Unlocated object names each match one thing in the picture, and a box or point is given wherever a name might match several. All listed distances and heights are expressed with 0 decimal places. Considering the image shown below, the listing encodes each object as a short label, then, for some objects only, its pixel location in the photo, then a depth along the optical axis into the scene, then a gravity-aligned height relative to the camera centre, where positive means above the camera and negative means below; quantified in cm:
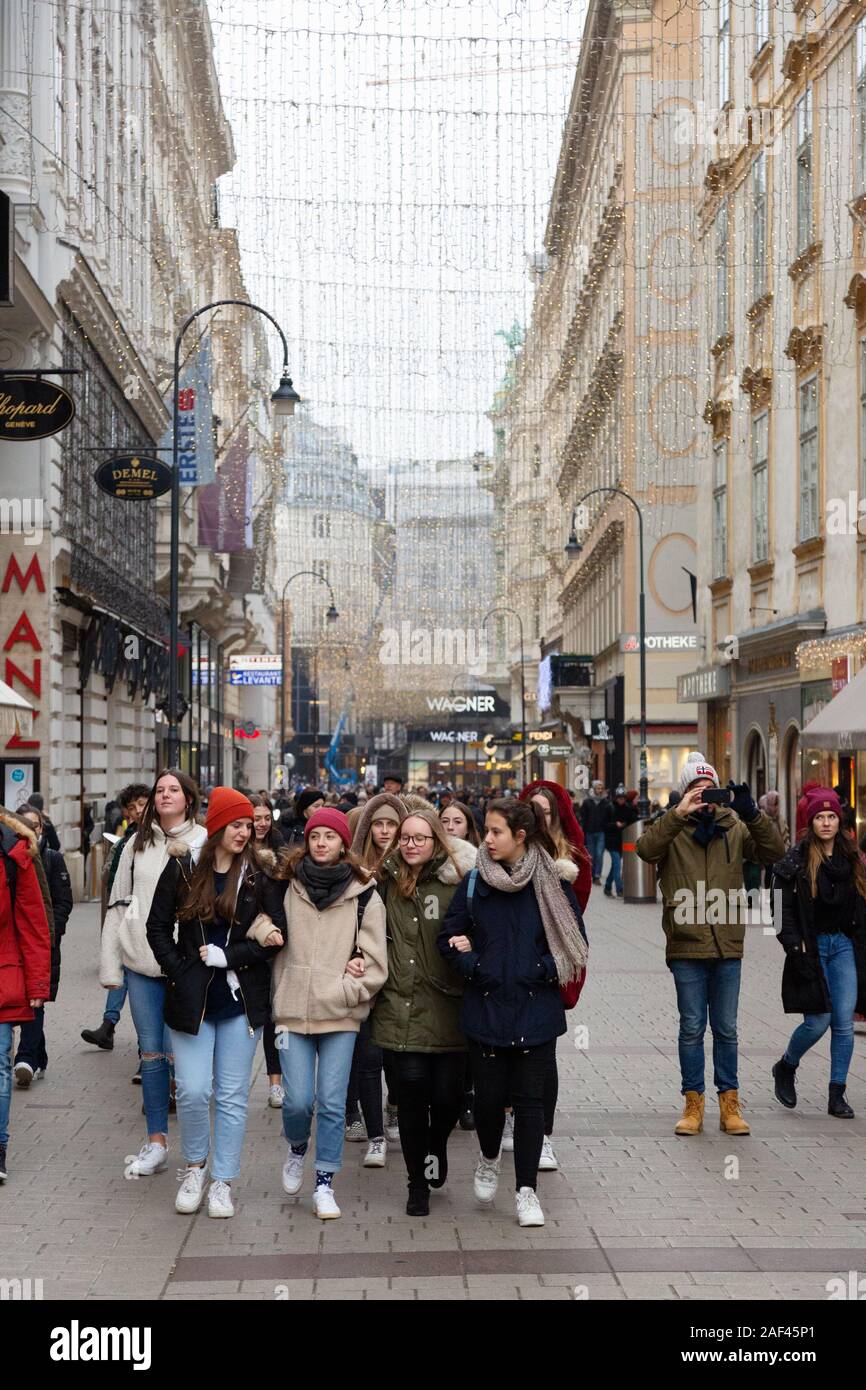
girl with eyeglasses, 762 -96
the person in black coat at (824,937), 987 -87
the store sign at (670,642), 4591 +368
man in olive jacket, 927 -67
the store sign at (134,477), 2494 +436
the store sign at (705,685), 3244 +189
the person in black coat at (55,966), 1093 -116
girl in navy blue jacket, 739 -77
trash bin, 2755 -153
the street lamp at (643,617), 3303 +388
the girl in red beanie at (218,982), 760 -85
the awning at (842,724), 1596 +55
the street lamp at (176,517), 2492 +385
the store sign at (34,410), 1822 +390
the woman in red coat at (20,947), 836 -76
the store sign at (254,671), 4762 +311
